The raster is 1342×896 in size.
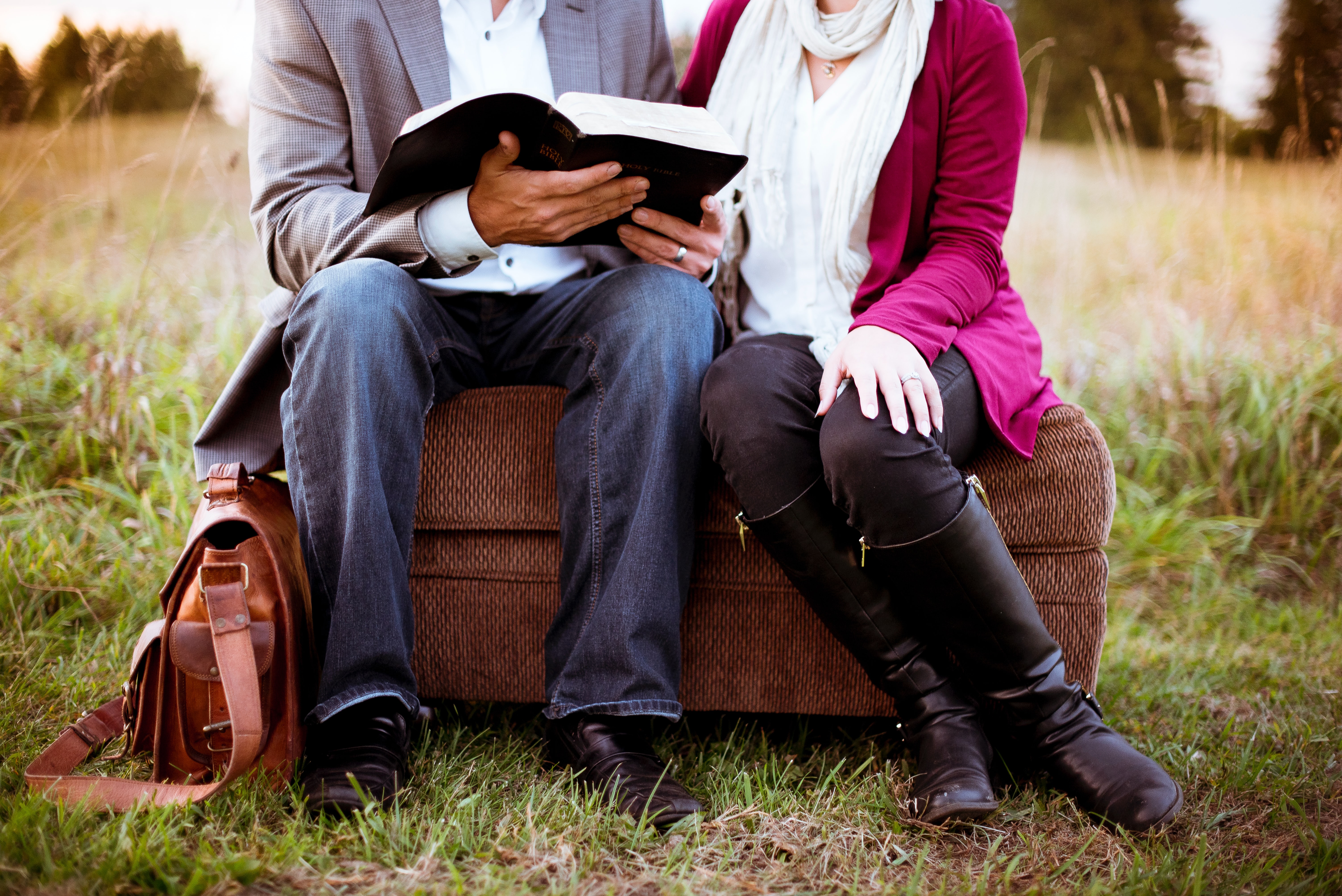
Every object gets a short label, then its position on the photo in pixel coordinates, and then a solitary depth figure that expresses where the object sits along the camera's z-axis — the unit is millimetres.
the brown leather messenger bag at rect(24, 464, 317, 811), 1083
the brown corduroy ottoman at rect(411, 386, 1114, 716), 1373
